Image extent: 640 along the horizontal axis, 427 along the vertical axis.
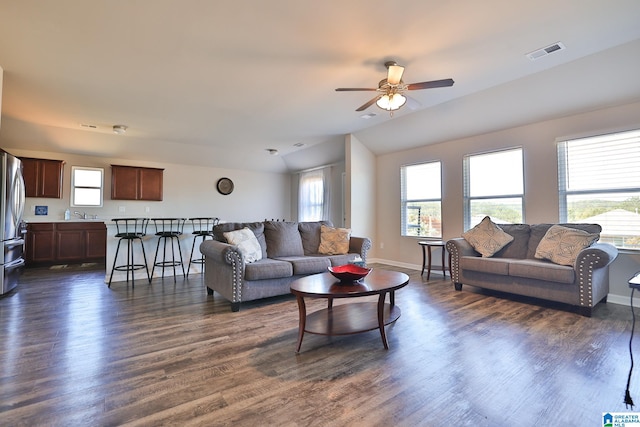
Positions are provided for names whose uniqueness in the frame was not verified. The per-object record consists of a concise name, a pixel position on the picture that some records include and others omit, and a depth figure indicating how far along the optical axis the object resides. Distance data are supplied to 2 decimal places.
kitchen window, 6.50
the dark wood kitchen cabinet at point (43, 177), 5.97
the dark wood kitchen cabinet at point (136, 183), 6.71
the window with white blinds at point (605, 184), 3.61
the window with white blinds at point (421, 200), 5.67
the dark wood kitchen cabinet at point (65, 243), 6.04
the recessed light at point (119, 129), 5.50
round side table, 4.96
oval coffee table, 2.36
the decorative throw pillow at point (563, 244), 3.40
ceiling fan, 2.91
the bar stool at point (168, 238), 5.00
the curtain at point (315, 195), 7.64
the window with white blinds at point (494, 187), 4.62
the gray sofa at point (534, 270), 3.15
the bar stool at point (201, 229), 5.29
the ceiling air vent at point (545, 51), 2.97
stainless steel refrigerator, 3.81
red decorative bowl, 2.60
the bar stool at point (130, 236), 4.68
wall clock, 8.11
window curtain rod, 7.53
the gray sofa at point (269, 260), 3.37
